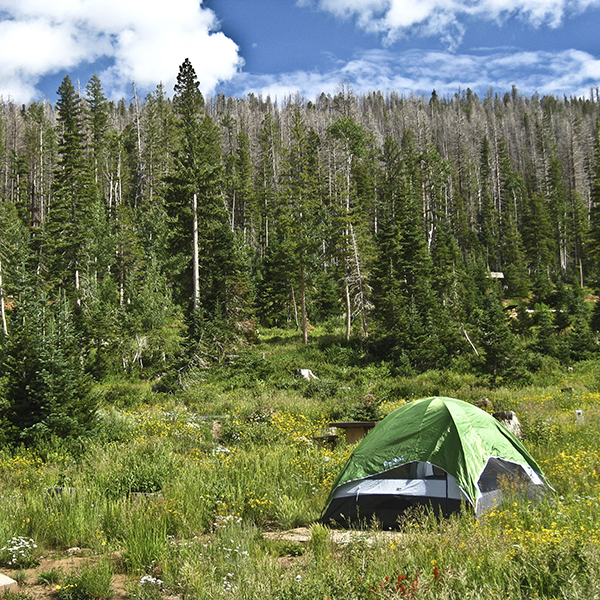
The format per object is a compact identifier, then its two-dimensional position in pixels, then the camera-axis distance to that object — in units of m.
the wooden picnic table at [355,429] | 14.17
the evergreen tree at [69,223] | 36.06
